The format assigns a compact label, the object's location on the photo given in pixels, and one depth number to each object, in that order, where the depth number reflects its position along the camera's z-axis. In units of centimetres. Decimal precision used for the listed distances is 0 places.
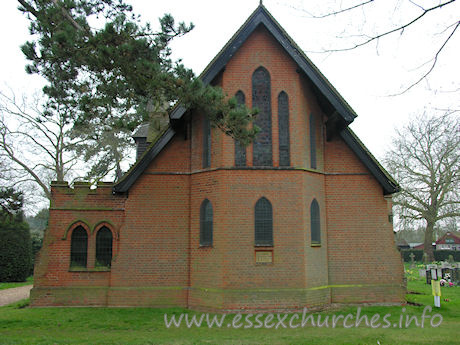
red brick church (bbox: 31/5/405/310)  1293
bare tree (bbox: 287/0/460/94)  578
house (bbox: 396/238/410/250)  7395
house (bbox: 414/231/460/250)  7362
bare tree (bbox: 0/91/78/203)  3010
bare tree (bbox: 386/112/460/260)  3659
